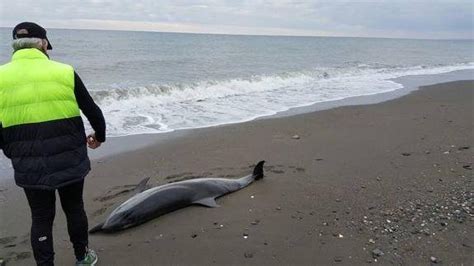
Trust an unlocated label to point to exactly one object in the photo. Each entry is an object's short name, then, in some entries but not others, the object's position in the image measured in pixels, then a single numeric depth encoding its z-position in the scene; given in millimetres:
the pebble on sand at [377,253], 4035
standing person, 3180
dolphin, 4762
